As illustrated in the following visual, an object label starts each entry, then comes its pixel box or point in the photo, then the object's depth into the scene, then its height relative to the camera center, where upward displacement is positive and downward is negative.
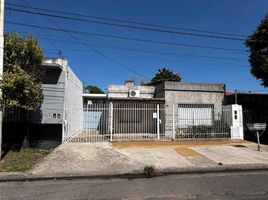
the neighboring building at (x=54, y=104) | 8.82 +0.44
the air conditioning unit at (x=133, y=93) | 13.60 +1.48
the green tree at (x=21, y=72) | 6.50 +1.54
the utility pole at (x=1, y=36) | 6.18 +2.54
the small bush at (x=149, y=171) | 5.47 -1.69
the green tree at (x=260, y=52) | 10.47 +3.54
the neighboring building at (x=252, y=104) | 11.68 +0.71
